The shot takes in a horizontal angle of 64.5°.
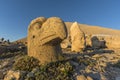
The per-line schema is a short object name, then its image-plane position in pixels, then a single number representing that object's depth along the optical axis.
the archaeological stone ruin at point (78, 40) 6.72
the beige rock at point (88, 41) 8.29
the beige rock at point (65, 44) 7.57
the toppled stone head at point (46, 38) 3.88
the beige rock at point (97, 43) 8.60
